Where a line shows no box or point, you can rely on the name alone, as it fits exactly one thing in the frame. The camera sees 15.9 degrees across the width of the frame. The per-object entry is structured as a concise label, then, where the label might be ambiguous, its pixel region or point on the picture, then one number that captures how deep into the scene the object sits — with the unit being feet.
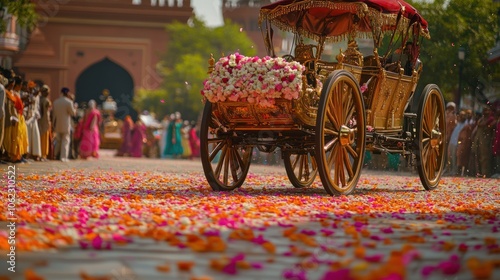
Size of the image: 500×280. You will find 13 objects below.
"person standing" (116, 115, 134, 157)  210.40
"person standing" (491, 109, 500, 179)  121.25
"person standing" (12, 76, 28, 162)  109.12
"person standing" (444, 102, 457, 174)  138.24
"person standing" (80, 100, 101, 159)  155.70
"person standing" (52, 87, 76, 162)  133.39
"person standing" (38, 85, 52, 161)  129.00
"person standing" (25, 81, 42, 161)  120.79
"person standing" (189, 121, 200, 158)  212.26
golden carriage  61.47
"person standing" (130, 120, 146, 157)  210.58
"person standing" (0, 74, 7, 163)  96.24
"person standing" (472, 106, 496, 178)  127.41
